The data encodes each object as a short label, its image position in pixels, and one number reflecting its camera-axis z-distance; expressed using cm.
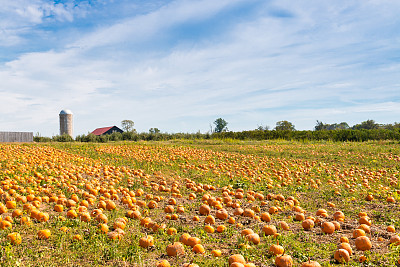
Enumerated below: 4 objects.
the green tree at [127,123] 7259
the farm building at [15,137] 3678
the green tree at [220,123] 7988
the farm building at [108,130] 5638
